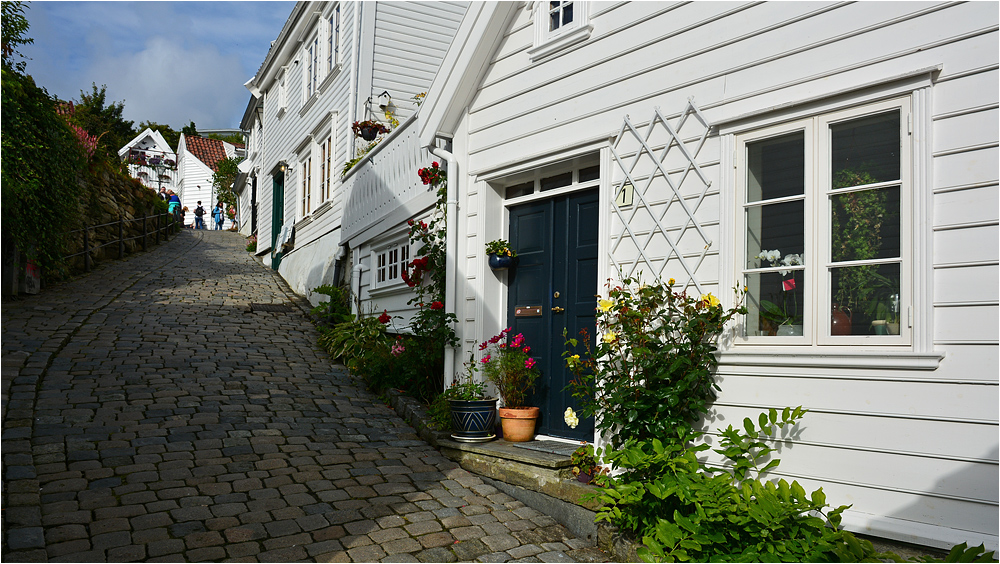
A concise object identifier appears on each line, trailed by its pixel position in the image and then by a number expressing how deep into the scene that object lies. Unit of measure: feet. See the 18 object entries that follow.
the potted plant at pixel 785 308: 13.85
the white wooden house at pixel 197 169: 141.28
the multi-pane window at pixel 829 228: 12.59
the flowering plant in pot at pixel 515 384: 20.03
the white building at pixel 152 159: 147.74
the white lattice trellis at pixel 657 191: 15.62
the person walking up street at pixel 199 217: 116.78
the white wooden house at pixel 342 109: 38.19
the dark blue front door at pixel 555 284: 19.31
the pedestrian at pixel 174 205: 91.56
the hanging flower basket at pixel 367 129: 41.11
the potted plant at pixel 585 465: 16.55
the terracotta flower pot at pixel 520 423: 19.99
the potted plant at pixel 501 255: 21.08
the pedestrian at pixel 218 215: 119.96
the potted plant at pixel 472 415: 20.31
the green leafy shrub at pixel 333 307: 39.29
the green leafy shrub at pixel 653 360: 14.76
